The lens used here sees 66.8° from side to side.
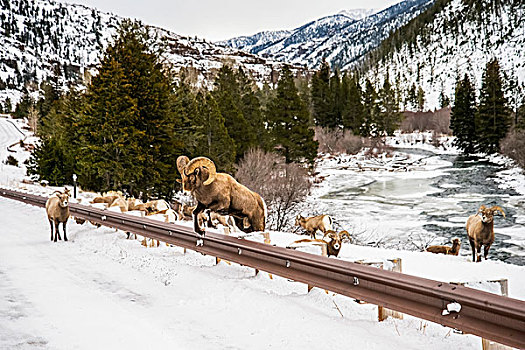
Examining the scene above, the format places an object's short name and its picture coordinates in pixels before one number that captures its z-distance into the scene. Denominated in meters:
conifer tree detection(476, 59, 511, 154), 47.12
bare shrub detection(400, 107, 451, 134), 81.62
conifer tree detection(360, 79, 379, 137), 64.19
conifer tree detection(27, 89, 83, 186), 27.34
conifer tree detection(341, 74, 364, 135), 63.00
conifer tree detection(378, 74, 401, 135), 70.92
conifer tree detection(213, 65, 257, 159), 31.77
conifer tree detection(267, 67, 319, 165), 37.38
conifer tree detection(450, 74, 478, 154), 53.62
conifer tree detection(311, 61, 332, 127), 64.31
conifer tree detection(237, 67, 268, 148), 37.91
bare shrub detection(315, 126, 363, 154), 55.61
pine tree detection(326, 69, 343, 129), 64.38
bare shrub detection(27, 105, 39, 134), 66.44
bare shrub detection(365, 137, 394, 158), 54.38
